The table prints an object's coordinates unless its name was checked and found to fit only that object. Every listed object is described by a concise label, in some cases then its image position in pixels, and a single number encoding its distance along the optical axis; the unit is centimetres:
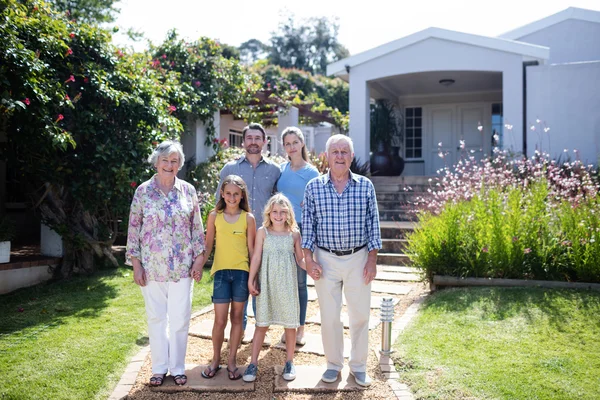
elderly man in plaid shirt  361
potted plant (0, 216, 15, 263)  652
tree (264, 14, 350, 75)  4000
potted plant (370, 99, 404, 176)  1288
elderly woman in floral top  360
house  1048
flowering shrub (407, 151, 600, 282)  567
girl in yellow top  377
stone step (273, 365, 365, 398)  363
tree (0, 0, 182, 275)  575
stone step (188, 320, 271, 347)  473
